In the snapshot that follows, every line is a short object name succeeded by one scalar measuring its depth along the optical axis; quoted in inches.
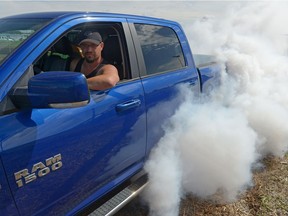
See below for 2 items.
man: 100.8
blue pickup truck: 73.0
